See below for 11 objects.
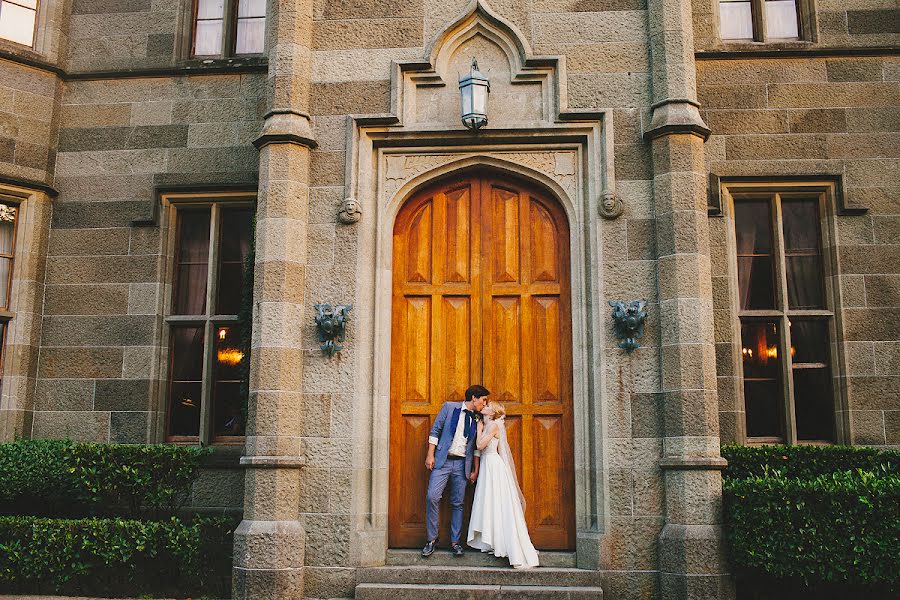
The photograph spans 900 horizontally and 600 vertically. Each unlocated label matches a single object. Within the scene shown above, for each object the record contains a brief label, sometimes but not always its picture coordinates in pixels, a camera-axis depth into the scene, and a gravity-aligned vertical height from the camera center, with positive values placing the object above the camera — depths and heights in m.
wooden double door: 8.41 +1.16
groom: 8.17 -0.10
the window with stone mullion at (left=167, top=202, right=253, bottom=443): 9.78 +1.40
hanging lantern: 8.48 +3.51
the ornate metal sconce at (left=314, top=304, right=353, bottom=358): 8.16 +1.15
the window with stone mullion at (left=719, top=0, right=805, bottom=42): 10.16 +5.21
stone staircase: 7.46 -1.28
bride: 7.92 -0.59
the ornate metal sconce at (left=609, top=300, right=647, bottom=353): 7.95 +1.17
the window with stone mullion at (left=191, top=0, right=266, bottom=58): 10.70 +5.36
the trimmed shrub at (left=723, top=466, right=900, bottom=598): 6.96 -0.72
